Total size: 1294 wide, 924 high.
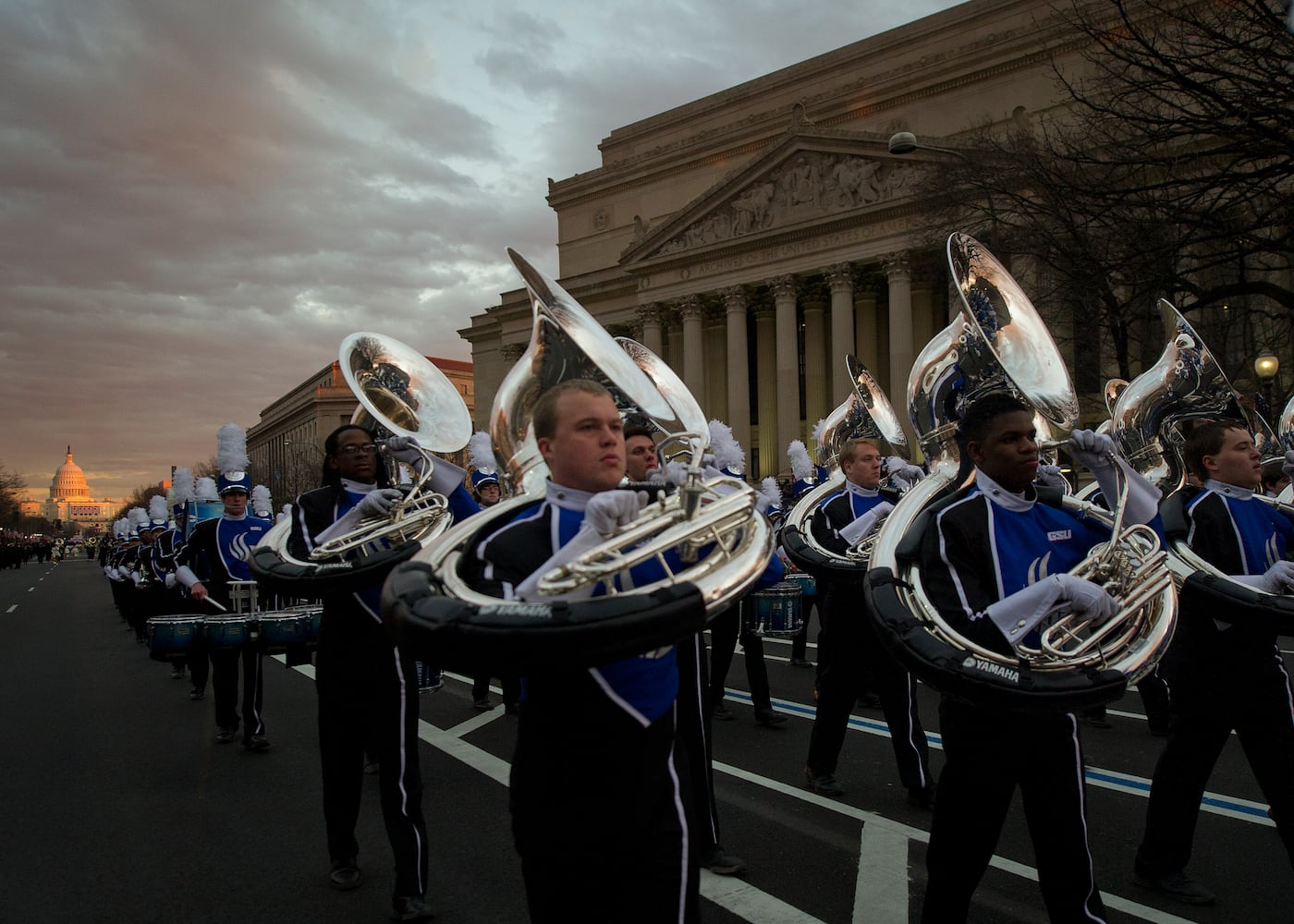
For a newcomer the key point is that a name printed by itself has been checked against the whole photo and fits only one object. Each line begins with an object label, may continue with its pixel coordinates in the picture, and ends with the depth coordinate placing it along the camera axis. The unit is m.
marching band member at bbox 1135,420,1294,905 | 3.90
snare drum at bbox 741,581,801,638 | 7.14
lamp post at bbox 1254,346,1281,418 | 15.82
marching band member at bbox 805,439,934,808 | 5.35
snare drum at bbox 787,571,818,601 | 9.21
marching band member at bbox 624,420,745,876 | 4.28
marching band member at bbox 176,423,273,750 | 7.57
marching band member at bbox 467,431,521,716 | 8.62
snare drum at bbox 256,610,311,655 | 6.55
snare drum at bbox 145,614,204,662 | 7.05
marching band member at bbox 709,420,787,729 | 7.46
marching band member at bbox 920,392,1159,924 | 2.89
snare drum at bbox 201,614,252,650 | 6.98
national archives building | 39.12
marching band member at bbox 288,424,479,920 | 4.27
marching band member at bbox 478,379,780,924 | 2.35
